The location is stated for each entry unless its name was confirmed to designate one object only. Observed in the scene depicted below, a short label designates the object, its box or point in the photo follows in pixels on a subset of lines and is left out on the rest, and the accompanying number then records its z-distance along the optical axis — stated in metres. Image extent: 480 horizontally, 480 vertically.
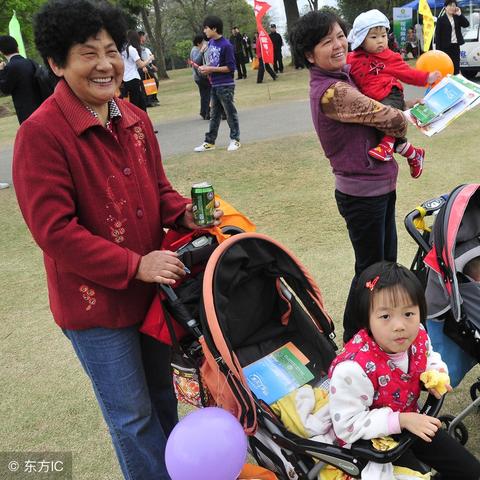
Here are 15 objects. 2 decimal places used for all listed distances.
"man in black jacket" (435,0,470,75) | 10.19
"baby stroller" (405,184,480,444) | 2.07
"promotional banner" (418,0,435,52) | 8.56
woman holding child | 2.38
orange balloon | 3.75
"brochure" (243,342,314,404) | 1.98
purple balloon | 1.56
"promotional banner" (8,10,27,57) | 6.55
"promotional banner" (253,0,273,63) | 11.90
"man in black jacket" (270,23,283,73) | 18.89
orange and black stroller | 1.64
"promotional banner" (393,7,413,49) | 20.19
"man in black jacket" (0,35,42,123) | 5.90
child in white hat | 2.82
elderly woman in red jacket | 1.48
